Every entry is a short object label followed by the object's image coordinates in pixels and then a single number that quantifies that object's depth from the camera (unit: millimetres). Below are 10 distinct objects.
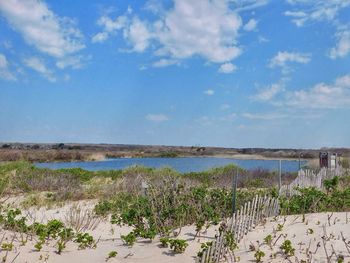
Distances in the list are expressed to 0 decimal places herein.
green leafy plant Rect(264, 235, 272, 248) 7434
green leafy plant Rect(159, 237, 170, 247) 7654
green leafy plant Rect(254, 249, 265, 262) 6805
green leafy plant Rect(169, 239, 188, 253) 7379
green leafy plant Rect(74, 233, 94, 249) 7764
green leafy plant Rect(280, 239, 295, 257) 6934
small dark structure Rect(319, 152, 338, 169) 22125
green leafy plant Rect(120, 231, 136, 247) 7937
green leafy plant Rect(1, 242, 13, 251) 7000
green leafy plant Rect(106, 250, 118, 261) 7109
